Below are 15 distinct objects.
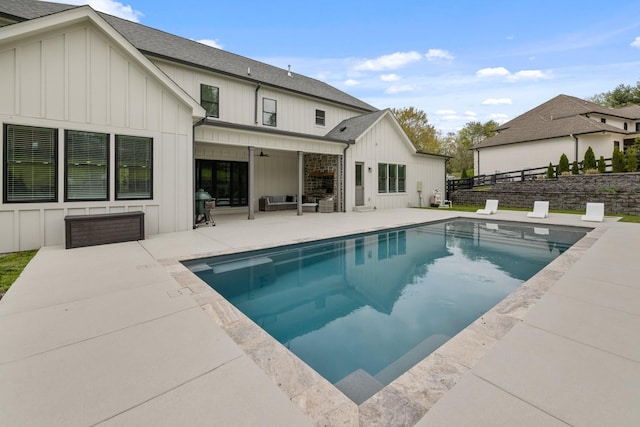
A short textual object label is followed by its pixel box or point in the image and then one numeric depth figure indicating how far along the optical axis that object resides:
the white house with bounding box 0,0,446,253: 6.19
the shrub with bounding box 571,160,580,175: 17.62
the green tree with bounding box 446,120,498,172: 38.97
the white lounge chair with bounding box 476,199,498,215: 13.56
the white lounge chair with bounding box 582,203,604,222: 10.72
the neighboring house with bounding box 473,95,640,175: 20.69
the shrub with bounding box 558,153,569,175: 18.05
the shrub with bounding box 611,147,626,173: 15.98
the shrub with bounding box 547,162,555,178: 18.44
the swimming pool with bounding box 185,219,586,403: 3.00
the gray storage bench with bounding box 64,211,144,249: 6.26
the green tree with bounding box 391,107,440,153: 32.72
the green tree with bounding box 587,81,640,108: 33.03
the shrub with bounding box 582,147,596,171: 17.36
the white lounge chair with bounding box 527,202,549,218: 11.96
